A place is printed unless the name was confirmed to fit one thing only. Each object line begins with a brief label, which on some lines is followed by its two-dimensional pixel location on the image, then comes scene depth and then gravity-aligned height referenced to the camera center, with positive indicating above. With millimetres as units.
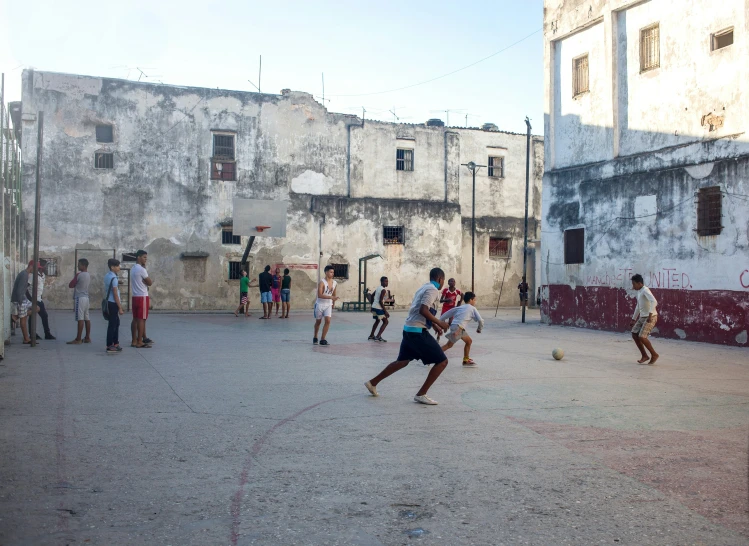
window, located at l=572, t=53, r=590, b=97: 22297 +6475
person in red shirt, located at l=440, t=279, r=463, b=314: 16984 -313
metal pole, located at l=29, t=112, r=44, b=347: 13805 +520
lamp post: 34900 +3091
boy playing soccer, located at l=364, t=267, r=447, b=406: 8367 -660
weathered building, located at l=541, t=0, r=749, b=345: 17031 +3261
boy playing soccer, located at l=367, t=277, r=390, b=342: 16328 -514
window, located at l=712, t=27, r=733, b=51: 17302 +5942
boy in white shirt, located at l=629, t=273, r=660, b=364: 12961 -606
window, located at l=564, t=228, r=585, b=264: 21984 +1192
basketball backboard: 29234 +2616
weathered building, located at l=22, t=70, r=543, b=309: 29188 +4193
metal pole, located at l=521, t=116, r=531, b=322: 25578 +5728
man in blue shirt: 13156 -625
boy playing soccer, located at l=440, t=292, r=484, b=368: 10930 -548
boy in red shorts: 13492 -141
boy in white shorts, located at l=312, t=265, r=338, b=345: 14945 -364
